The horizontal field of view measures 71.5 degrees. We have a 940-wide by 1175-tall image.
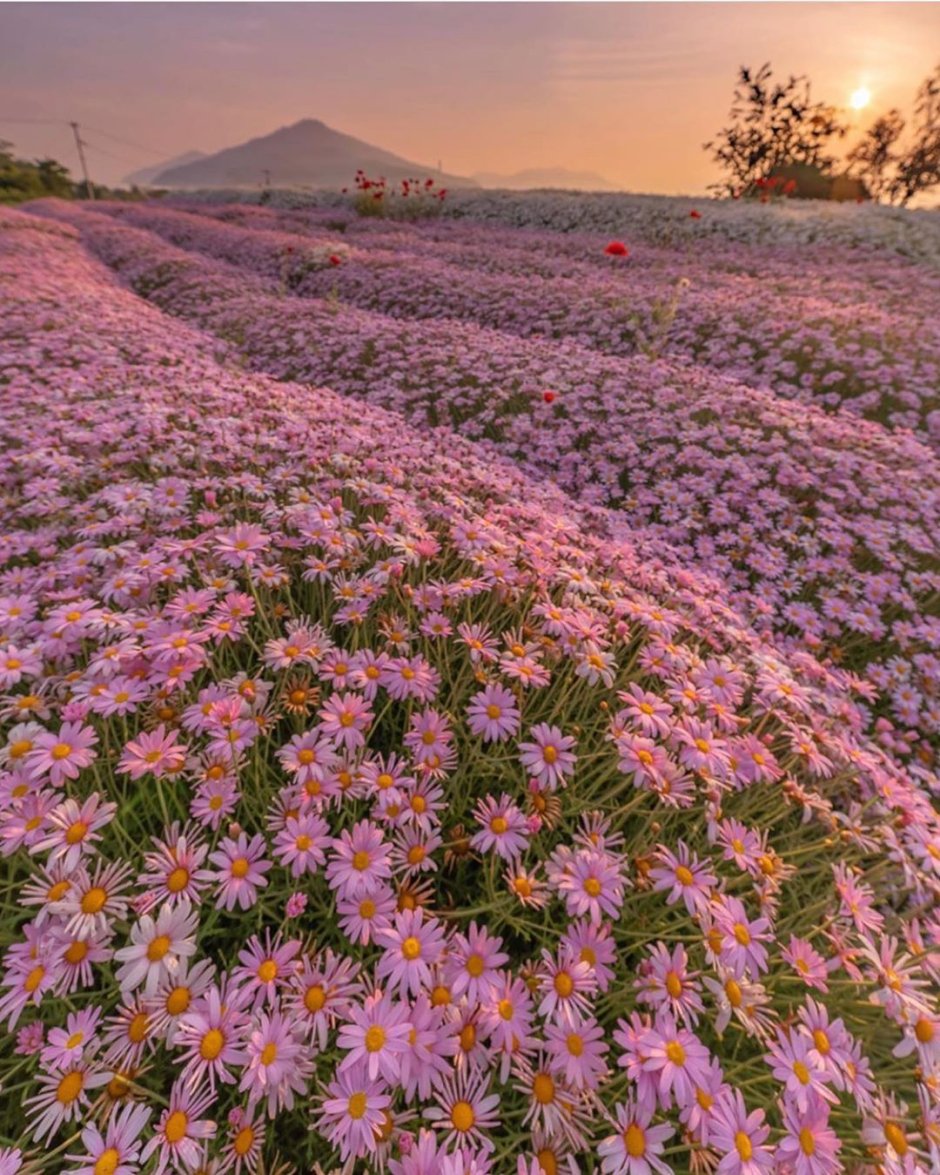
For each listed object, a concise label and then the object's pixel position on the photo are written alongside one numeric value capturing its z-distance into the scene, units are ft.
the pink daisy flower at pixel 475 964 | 1.27
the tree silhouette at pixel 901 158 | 100.74
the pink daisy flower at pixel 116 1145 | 1.03
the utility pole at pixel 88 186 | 129.57
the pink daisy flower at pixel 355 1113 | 1.07
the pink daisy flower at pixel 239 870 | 1.31
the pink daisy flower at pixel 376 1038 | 1.12
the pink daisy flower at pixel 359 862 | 1.34
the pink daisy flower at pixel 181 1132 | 1.05
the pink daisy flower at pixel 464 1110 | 1.13
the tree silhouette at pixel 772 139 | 98.63
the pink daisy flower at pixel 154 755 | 1.42
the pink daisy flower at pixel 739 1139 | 1.11
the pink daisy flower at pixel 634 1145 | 1.12
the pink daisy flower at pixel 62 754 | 1.40
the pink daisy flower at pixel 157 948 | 1.18
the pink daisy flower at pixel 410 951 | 1.25
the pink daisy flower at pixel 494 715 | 1.68
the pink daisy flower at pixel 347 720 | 1.55
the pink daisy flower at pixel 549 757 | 1.60
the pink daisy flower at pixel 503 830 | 1.46
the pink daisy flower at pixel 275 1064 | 1.09
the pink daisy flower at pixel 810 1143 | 1.13
